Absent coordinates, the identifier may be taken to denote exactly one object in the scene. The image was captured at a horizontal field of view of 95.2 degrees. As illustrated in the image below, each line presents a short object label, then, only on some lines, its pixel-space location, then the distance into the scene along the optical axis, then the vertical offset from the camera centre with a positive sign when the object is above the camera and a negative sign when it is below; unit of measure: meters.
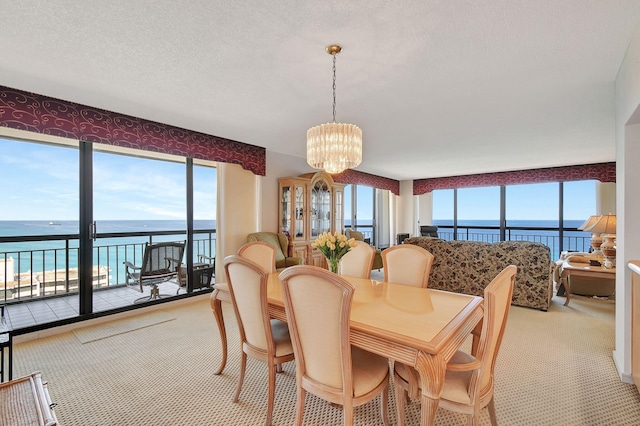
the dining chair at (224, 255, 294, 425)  1.66 -0.65
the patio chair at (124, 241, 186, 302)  3.77 -0.70
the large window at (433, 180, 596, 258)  6.52 -0.01
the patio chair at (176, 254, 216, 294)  4.27 -0.93
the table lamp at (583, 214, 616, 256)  3.68 -0.20
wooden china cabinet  4.77 +0.02
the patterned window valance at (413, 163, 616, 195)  5.74 +0.78
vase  2.11 -0.38
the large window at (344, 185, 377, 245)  7.33 +0.05
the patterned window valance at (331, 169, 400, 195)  6.20 +0.77
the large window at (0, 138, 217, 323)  3.26 -0.03
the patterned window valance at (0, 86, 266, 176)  2.53 +0.89
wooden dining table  1.21 -0.55
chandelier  2.23 +0.52
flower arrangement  2.07 -0.24
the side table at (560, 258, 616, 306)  3.54 -0.75
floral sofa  3.62 -0.71
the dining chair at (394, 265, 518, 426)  1.25 -0.78
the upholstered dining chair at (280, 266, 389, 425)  1.28 -0.62
